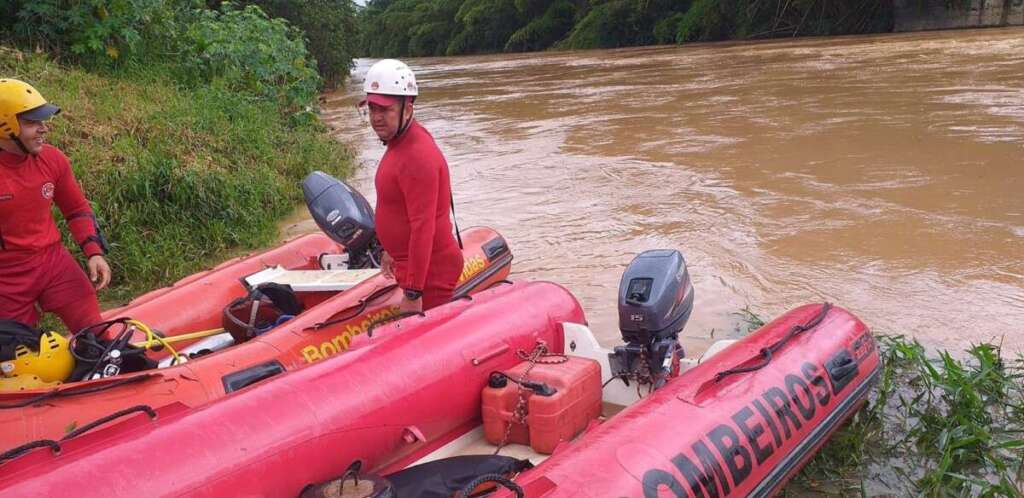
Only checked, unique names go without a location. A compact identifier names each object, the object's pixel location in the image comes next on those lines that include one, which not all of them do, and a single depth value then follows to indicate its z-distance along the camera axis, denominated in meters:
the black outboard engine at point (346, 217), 4.50
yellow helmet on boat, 2.87
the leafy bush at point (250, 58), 9.71
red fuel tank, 2.91
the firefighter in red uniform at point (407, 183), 3.04
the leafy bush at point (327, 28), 18.61
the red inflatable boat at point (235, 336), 2.67
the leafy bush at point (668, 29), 31.00
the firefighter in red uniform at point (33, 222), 3.02
